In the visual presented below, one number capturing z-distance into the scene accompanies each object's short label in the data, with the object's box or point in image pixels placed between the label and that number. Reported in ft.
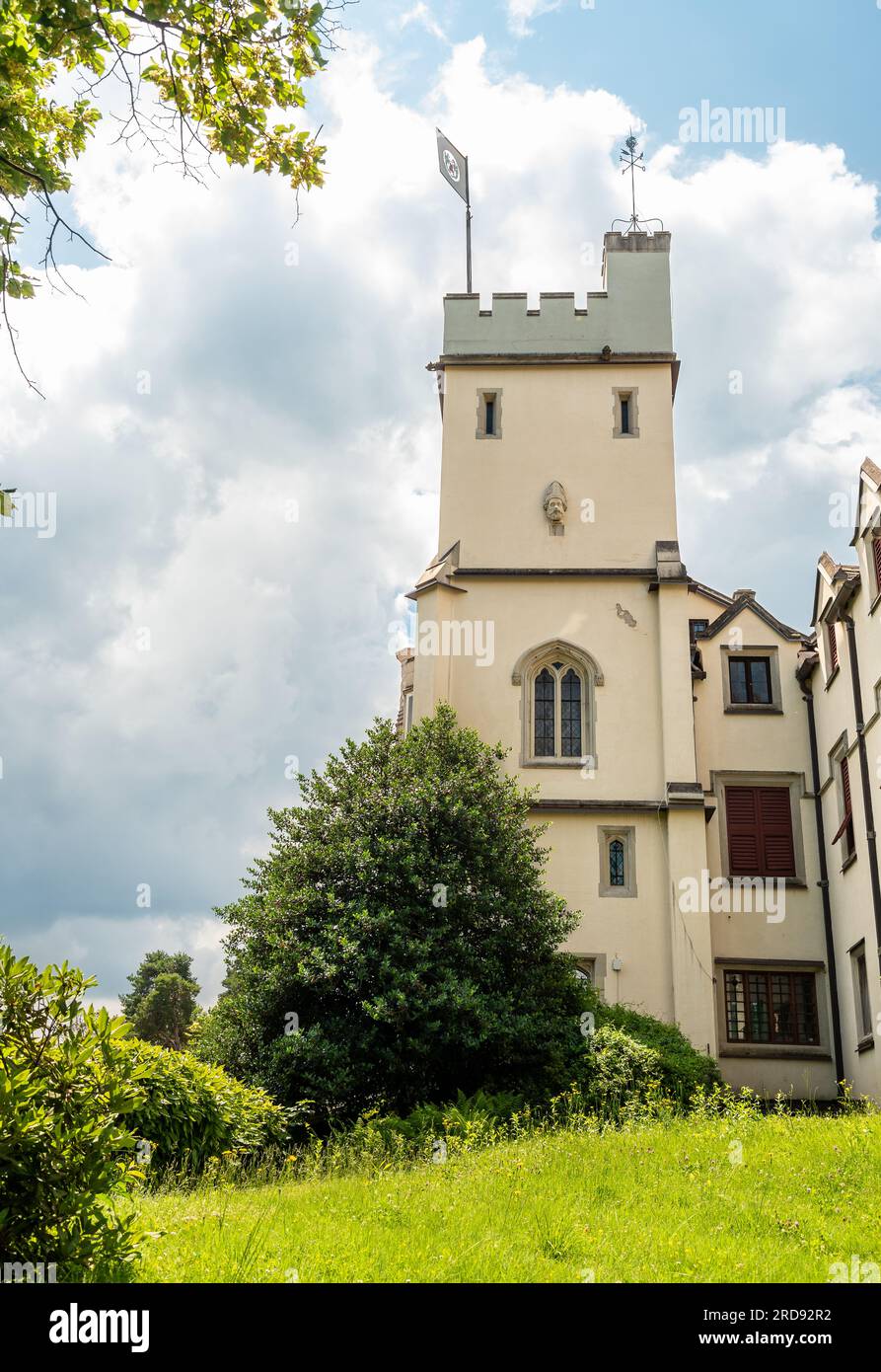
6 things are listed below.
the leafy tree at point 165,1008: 174.70
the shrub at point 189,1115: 38.93
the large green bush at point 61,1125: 21.74
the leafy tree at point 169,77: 24.68
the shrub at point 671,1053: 59.93
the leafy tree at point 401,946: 54.13
